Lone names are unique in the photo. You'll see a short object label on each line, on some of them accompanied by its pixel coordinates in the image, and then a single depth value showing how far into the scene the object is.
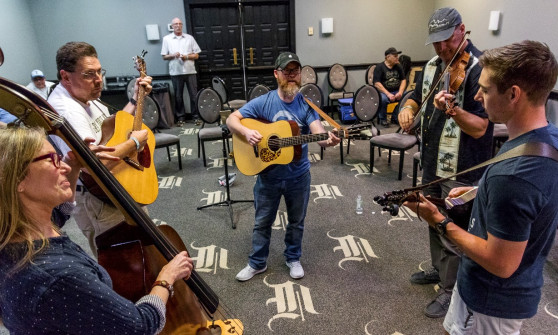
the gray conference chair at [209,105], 5.37
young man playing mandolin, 1.12
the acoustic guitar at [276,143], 2.50
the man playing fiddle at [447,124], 2.08
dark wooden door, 7.92
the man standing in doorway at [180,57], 7.43
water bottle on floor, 3.85
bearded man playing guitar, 2.51
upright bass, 1.40
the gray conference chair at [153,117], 5.02
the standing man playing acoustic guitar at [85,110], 1.98
